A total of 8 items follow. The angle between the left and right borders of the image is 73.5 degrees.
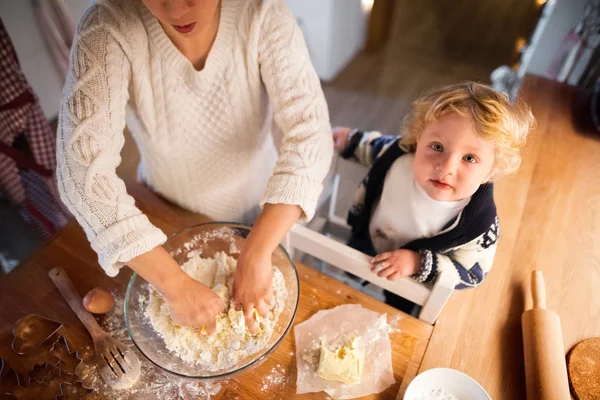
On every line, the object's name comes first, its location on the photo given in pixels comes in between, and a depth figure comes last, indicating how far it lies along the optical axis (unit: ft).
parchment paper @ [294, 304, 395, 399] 2.34
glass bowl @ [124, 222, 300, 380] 2.27
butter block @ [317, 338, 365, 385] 2.30
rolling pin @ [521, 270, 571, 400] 2.24
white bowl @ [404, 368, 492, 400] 2.23
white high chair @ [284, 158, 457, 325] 2.47
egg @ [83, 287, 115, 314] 2.56
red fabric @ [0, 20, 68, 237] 3.58
